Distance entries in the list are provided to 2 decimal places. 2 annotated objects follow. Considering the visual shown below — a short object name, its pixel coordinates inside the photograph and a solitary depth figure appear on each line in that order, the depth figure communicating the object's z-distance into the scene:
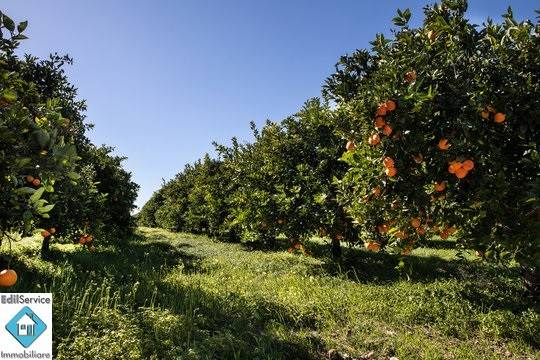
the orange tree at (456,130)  4.70
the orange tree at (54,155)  3.15
